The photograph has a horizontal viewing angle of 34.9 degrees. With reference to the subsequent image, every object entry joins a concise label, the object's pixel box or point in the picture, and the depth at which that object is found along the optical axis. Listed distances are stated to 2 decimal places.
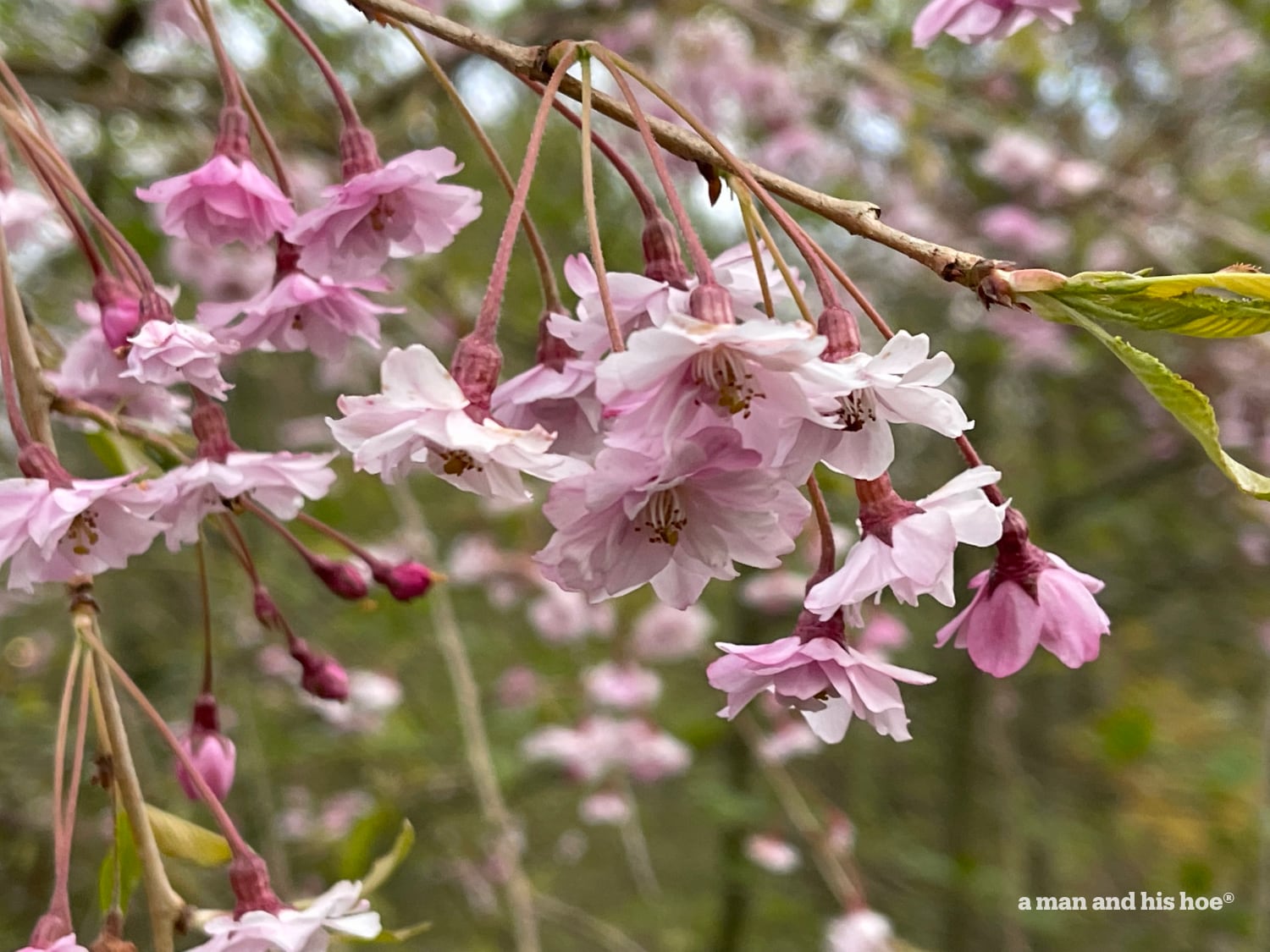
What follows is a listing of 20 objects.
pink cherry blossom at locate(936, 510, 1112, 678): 0.25
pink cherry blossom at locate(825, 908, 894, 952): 0.64
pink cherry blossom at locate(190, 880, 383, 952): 0.25
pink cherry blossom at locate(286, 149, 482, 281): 0.27
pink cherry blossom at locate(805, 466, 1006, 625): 0.24
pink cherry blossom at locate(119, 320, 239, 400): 0.26
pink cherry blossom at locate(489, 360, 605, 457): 0.26
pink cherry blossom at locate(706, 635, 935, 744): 0.25
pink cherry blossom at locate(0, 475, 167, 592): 0.25
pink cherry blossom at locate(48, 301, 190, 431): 0.29
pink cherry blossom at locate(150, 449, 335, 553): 0.27
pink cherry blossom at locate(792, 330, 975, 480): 0.23
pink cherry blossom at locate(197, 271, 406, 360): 0.28
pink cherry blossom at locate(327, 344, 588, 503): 0.23
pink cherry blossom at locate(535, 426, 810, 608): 0.23
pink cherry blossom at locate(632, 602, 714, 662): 0.94
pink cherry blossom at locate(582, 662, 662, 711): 0.81
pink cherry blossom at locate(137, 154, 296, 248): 0.27
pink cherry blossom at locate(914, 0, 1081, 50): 0.31
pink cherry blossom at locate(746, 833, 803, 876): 0.83
